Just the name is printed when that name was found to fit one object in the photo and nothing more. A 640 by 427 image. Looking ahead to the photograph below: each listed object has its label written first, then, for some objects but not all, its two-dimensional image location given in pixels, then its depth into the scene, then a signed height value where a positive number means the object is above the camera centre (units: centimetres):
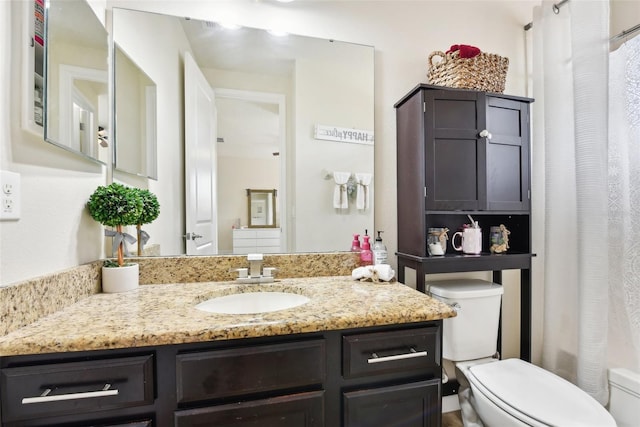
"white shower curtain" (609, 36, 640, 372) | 140 +4
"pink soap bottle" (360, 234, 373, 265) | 148 -20
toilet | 105 -69
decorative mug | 151 -14
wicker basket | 145 +71
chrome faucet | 131 -26
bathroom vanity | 72 -41
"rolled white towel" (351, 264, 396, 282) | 134 -26
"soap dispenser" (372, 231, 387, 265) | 146 -19
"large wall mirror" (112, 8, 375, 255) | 139 +44
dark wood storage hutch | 141 +23
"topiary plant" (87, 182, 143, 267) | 112 +3
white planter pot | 117 -25
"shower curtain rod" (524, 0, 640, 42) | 146 +91
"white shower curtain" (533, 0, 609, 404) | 137 +16
